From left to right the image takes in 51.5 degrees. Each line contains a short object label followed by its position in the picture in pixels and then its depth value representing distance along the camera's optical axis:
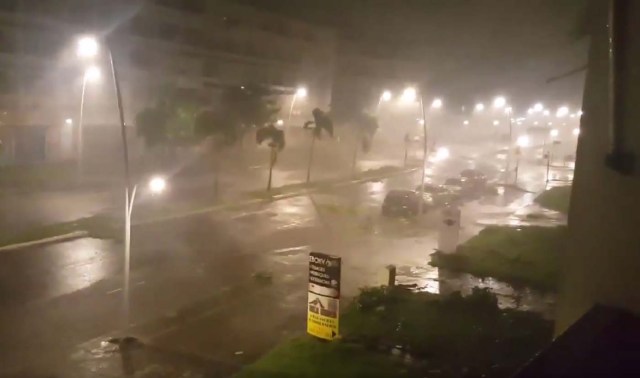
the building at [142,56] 41.78
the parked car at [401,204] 32.03
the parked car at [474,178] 45.00
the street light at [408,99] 84.60
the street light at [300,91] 43.16
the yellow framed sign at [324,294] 11.97
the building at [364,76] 73.88
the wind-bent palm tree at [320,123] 42.75
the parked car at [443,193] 38.53
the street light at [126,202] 13.55
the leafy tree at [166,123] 34.53
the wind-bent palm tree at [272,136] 36.28
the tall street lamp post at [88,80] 38.51
